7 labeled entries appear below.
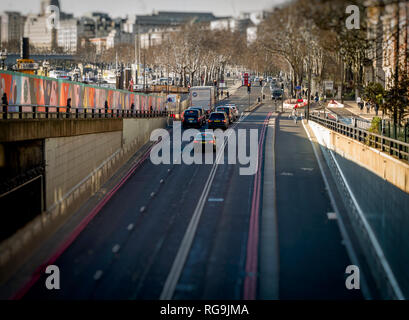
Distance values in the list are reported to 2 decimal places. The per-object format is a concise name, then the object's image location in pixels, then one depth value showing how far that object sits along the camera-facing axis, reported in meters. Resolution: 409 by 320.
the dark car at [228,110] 66.06
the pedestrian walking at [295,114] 66.00
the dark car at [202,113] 62.98
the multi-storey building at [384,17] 16.20
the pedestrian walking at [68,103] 33.83
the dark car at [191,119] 60.44
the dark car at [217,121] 58.54
